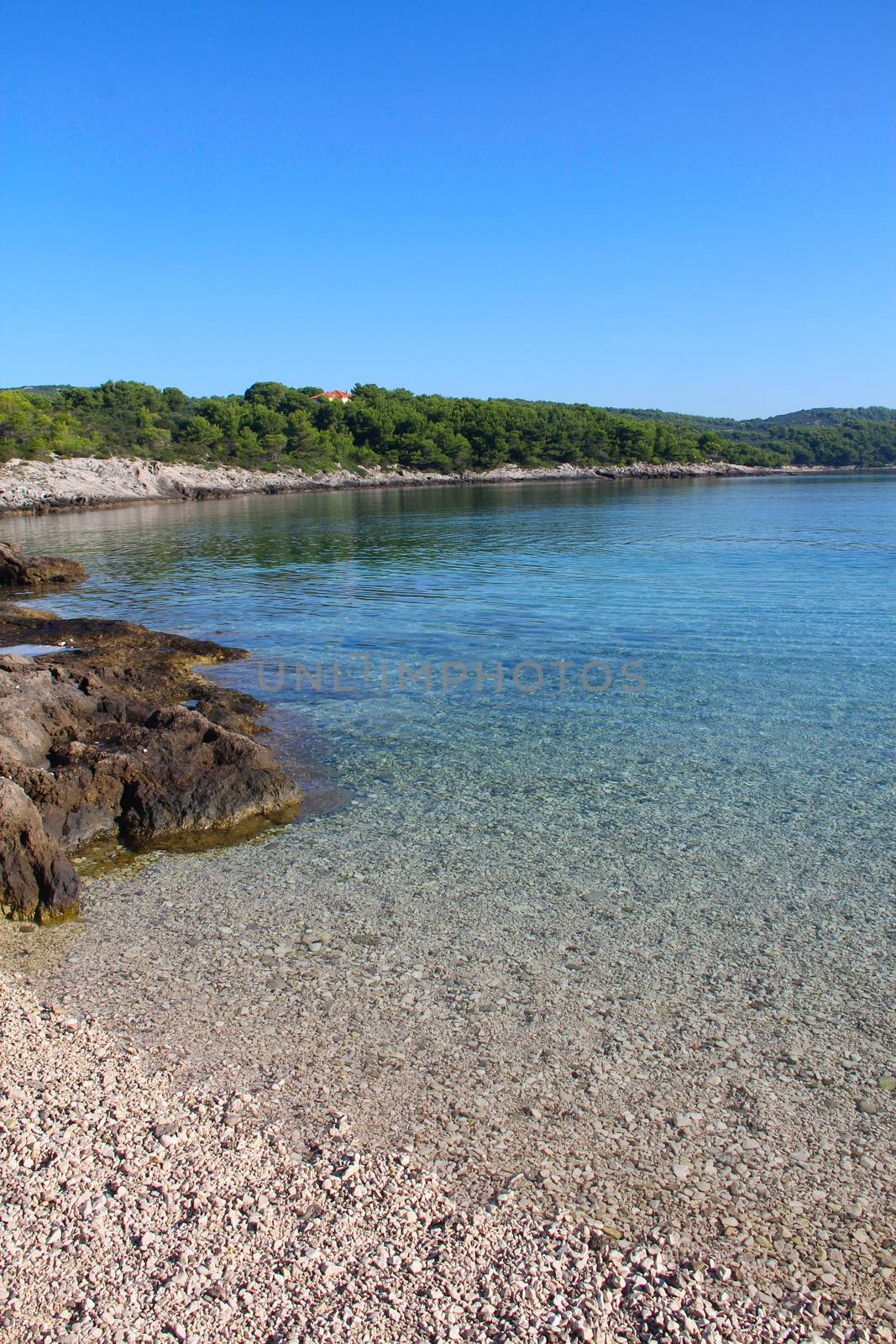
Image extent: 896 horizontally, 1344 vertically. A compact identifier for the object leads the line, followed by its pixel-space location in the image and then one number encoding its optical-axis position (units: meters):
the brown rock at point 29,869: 6.75
